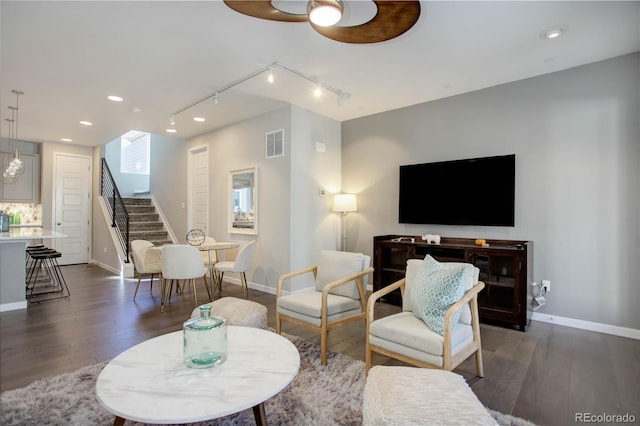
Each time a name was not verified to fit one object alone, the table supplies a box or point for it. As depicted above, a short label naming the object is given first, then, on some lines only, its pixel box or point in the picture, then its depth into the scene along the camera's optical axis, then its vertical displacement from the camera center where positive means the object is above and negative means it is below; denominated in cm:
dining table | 452 -60
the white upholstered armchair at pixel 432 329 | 202 -78
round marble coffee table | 133 -80
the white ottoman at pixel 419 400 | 132 -82
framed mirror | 516 +19
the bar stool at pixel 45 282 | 458 -115
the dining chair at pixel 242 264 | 450 -74
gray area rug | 186 -119
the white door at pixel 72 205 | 719 +14
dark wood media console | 336 -59
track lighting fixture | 343 +155
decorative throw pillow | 214 -54
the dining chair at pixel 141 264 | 451 -73
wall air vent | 478 +104
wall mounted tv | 388 +29
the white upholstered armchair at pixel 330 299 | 268 -77
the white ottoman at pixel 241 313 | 265 -85
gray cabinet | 662 +54
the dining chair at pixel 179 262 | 402 -62
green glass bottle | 167 -69
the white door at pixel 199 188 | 625 +47
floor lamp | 509 +16
